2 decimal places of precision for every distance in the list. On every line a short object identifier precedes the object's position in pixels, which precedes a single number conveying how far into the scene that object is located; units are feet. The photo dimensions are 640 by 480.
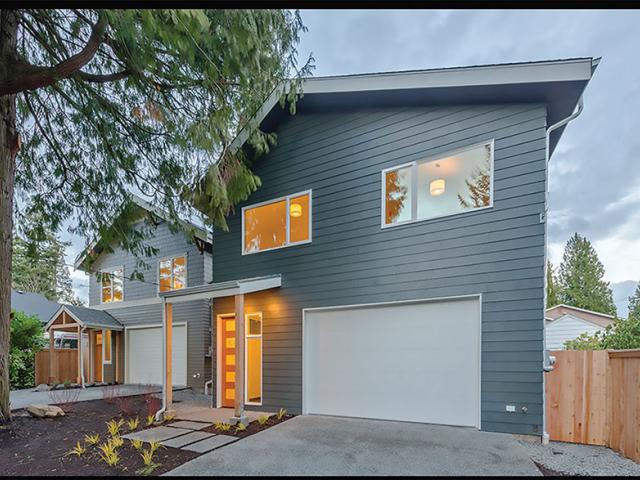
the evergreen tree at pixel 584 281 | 78.33
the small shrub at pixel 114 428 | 18.56
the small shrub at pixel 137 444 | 16.19
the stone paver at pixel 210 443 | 15.95
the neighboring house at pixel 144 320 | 38.65
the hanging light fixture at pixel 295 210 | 24.87
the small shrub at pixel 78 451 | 15.77
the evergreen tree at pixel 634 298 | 74.93
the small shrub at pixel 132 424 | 19.78
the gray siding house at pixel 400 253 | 17.30
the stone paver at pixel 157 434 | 17.80
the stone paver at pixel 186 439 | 16.75
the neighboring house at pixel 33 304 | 60.03
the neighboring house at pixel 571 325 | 50.06
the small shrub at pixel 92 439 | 17.12
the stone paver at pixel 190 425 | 19.88
